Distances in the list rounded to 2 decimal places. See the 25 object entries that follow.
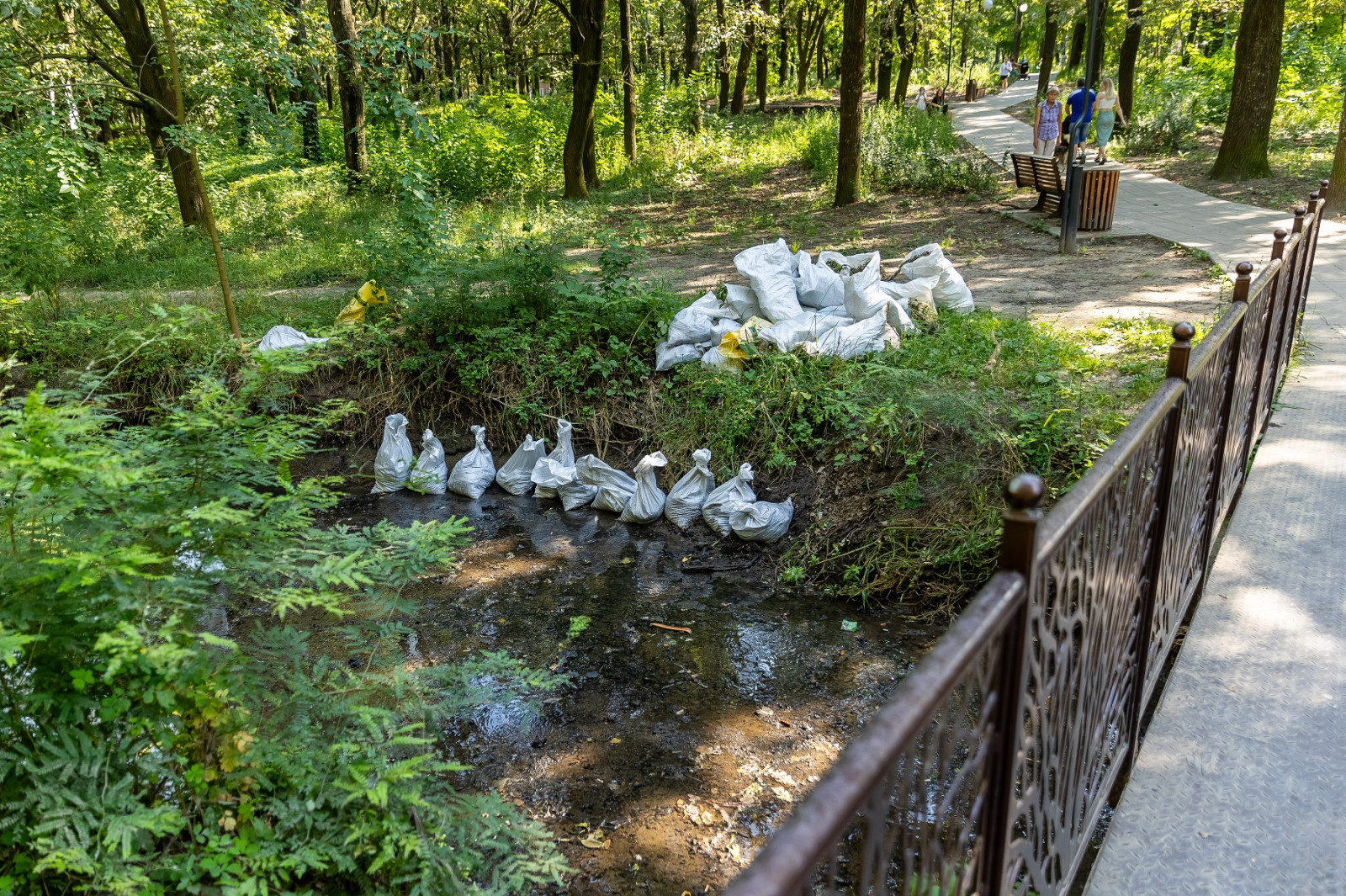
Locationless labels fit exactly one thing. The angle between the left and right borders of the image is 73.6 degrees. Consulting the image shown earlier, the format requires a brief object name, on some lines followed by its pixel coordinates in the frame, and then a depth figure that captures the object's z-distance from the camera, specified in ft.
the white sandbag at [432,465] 24.18
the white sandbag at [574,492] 23.84
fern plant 8.09
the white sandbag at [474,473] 24.71
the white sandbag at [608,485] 23.16
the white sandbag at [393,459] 25.41
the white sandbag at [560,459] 24.16
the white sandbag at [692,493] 21.93
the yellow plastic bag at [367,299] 29.35
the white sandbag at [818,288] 26.71
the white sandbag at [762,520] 20.43
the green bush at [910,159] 50.19
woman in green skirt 51.57
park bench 40.32
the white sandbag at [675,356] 25.68
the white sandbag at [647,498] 22.48
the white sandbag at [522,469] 24.88
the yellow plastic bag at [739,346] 24.47
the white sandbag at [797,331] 24.45
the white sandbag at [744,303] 26.58
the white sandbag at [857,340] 23.54
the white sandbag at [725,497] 21.16
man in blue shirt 43.19
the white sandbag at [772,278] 25.99
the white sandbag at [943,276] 26.76
